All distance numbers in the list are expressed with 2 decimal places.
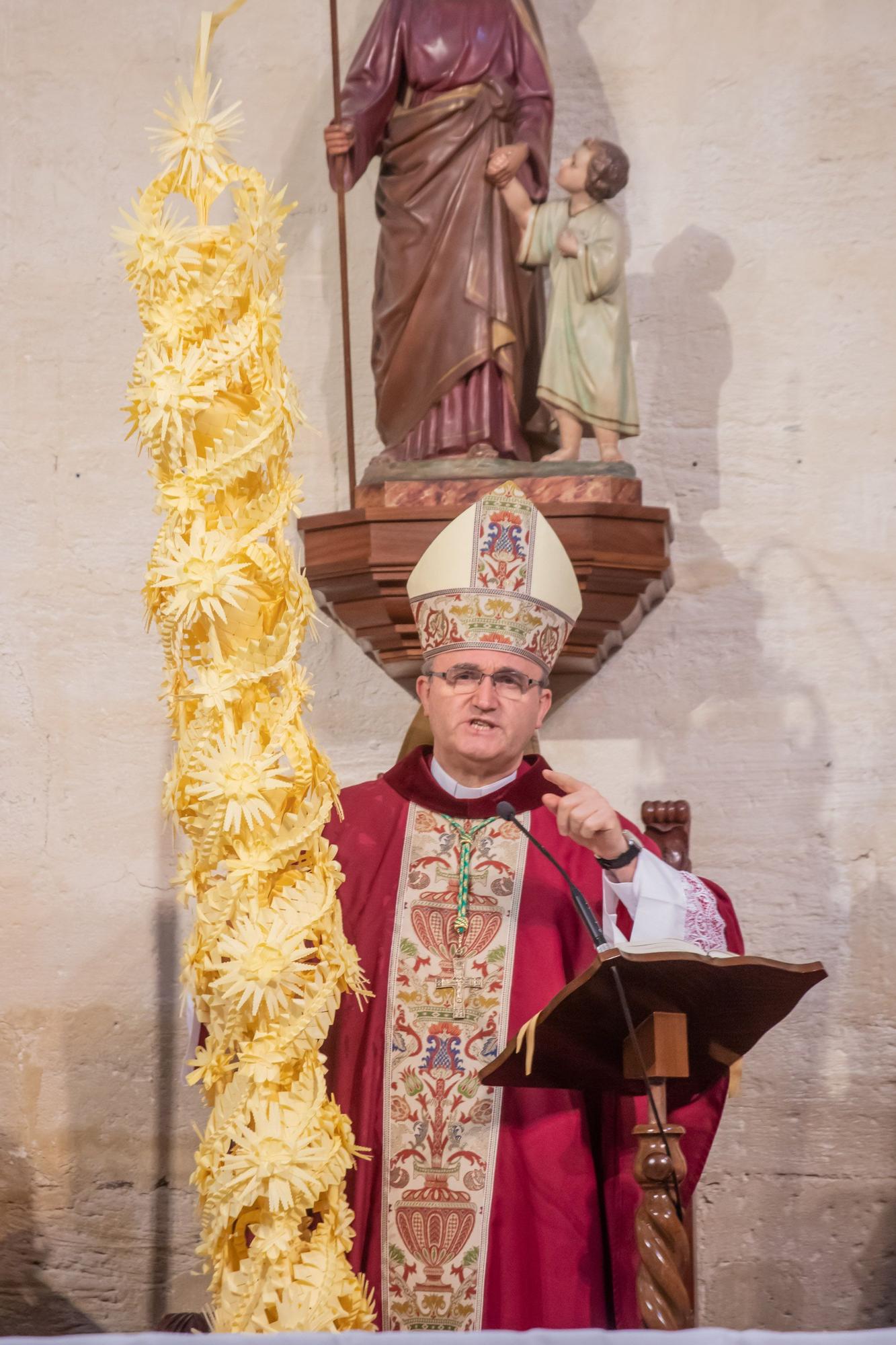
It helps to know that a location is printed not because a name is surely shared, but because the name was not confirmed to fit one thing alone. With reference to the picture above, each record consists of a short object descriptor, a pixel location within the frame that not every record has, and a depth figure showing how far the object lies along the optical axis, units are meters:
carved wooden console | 8.20
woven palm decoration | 4.44
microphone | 5.23
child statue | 8.45
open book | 4.93
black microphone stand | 4.90
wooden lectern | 4.81
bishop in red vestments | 6.30
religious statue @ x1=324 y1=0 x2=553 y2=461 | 8.60
